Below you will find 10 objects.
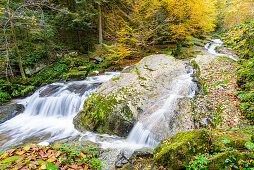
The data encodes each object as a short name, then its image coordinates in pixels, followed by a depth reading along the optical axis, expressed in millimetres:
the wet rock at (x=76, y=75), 10670
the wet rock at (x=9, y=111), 7070
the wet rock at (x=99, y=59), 13326
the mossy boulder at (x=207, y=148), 2037
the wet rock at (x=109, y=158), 3707
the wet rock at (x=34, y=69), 10730
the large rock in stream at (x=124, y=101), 5090
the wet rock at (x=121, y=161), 3661
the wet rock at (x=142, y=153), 3861
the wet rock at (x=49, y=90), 8823
